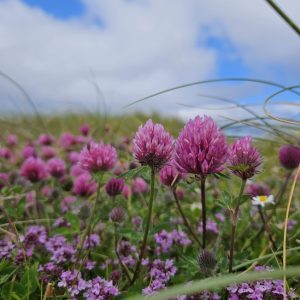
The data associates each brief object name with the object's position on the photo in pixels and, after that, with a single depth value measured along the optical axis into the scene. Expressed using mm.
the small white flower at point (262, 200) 219
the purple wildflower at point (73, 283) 175
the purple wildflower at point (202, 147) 149
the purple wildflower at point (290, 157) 252
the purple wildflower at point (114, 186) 229
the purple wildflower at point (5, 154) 462
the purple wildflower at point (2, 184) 338
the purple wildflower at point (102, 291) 170
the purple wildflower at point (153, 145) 160
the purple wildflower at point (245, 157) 165
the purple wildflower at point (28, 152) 451
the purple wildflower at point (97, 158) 202
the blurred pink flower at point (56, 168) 344
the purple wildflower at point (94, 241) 231
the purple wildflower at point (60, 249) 209
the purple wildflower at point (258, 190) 251
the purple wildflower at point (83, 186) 285
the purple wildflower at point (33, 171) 308
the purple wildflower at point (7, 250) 210
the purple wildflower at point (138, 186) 315
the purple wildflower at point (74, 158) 434
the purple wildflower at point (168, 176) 197
